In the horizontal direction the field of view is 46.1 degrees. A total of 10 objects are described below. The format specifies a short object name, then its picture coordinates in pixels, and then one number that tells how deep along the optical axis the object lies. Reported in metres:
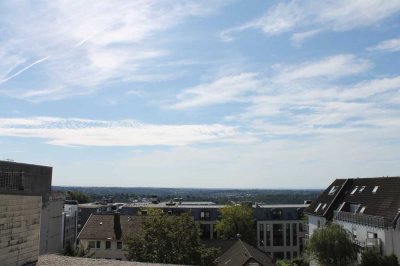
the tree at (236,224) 67.25
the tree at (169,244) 33.91
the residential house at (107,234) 52.62
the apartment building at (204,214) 77.94
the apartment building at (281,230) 78.25
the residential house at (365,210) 35.19
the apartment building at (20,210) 19.19
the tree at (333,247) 37.22
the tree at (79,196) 145.20
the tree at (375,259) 32.91
